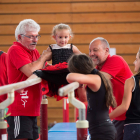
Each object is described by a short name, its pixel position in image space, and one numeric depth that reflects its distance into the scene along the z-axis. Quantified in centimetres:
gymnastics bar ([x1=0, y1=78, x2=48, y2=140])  787
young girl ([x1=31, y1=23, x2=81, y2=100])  904
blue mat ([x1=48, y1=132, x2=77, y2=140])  1002
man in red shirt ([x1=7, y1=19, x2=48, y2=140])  915
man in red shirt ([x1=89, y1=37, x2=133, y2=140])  930
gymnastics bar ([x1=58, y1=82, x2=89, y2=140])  845
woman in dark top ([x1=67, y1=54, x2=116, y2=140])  874
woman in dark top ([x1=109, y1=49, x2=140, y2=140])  885
